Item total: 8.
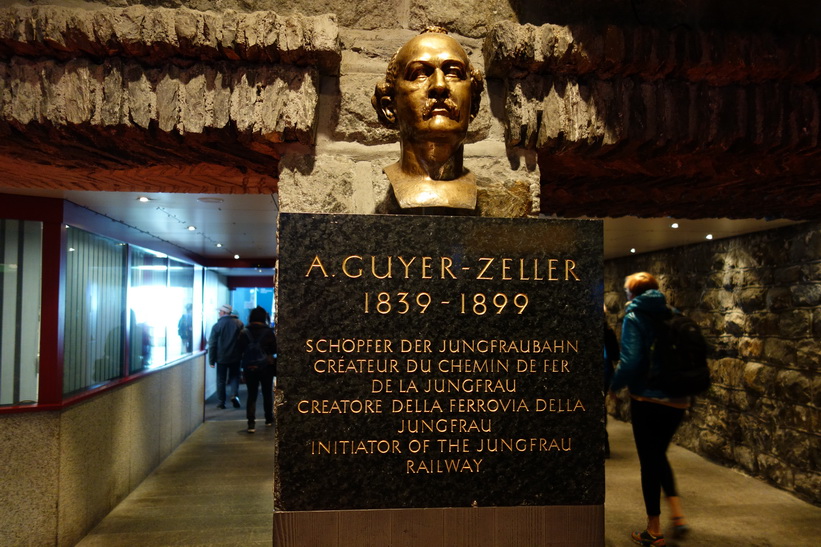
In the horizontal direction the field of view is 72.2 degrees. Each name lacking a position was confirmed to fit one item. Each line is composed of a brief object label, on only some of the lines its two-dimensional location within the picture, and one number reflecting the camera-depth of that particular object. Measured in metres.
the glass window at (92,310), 3.47
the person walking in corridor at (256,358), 5.96
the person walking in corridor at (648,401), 2.79
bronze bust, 1.42
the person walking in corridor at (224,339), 6.83
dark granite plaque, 1.23
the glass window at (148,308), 4.59
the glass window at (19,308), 3.12
